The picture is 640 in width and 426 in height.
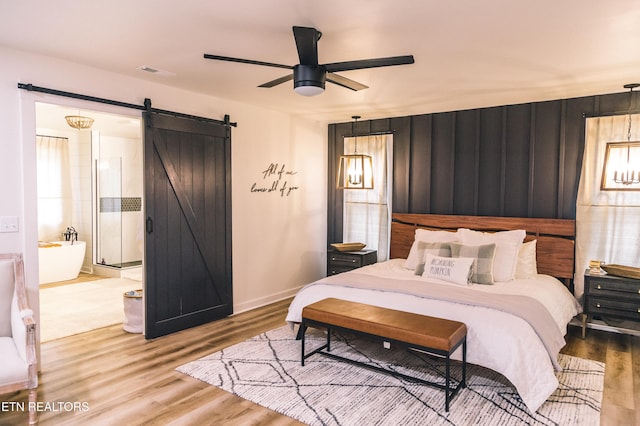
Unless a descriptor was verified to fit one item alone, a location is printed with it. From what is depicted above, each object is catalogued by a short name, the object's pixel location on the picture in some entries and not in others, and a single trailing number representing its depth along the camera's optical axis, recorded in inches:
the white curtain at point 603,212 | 168.2
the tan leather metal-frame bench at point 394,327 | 110.7
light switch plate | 126.6
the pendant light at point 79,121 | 223.4
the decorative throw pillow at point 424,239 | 184.0
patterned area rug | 107.8
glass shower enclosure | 292.2
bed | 114.6
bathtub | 257.9
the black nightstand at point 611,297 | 154.5
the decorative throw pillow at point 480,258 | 159.9
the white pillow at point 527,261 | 172.7
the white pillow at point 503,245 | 166.1
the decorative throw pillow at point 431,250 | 172.6
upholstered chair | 95.3
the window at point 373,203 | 231.5
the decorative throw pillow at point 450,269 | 158.6
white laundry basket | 171.3
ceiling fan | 100.3
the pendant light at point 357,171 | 226.2
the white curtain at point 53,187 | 280.2
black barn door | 164.1
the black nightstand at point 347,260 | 216.2
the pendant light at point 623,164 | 163.4
